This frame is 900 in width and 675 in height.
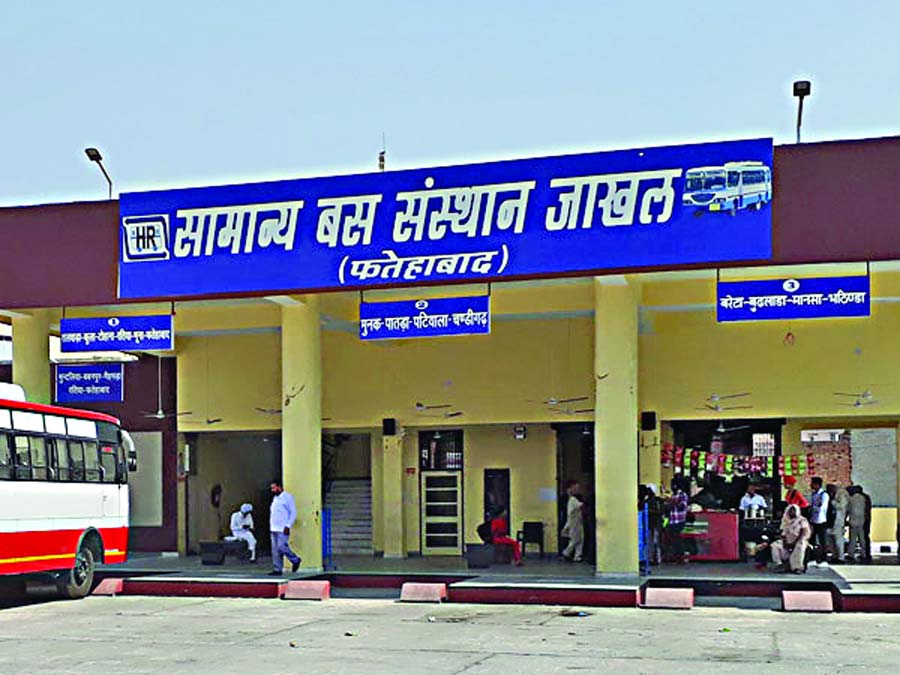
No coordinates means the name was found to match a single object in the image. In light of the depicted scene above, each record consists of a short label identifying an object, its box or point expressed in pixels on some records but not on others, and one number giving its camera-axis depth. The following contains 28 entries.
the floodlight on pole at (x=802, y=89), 21.41
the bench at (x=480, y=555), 24.48
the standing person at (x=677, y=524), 25.73
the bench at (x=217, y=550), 26.44
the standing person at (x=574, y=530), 26.61
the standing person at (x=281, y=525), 23.00
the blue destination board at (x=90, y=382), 27.20
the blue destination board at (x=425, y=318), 22.16
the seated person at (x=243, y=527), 27.86
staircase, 29.91
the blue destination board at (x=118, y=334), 23.86
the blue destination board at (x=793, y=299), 20.72
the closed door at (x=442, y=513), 29.02
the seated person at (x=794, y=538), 22.81
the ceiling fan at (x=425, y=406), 28.02
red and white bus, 20.02
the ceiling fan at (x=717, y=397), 26.02
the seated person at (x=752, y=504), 26.72
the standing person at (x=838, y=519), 25.17
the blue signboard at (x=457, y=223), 20.56
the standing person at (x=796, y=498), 24.03
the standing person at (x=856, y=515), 25.97
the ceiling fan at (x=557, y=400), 27.02
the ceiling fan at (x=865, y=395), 25.12
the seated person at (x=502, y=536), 25.83
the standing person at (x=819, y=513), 24.95
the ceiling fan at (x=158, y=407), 30.31
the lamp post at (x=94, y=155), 25.05
